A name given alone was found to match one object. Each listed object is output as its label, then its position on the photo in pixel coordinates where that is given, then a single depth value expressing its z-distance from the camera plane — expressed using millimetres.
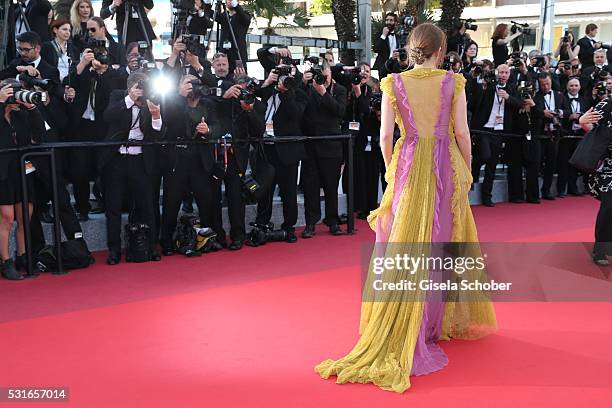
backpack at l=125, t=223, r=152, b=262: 6426
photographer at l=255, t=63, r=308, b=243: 7314
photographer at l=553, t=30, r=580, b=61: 11961
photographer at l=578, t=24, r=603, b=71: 12180
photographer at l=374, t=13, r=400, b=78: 10109
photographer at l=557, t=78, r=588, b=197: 10445
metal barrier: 5848
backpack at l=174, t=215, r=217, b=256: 6688
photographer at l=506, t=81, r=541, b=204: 9750
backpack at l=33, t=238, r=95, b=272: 6086
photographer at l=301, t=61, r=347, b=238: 7457
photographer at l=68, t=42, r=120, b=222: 6637
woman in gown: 3748
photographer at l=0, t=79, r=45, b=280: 5836
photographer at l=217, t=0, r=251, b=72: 8359
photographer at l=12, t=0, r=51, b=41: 7277
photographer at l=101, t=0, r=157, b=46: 7660
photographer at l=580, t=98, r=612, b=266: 5832
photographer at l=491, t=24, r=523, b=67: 11109
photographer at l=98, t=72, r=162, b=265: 6406
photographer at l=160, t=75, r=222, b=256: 6660
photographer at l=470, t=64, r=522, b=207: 9406
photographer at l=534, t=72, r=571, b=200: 10023
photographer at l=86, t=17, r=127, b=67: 6574
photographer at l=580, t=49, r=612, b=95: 10781
